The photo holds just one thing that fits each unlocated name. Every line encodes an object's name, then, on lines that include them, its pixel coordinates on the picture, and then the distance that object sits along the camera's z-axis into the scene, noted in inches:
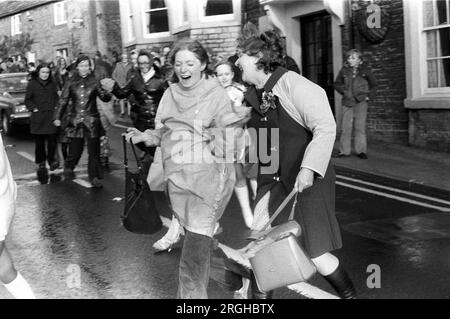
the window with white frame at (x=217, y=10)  713.0
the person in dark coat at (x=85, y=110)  367.9
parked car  663.8
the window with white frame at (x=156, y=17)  812.6
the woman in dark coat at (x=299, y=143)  152.0
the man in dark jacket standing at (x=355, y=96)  443.8
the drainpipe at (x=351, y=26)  525.0
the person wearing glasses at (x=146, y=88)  296.8
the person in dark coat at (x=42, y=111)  438.9
